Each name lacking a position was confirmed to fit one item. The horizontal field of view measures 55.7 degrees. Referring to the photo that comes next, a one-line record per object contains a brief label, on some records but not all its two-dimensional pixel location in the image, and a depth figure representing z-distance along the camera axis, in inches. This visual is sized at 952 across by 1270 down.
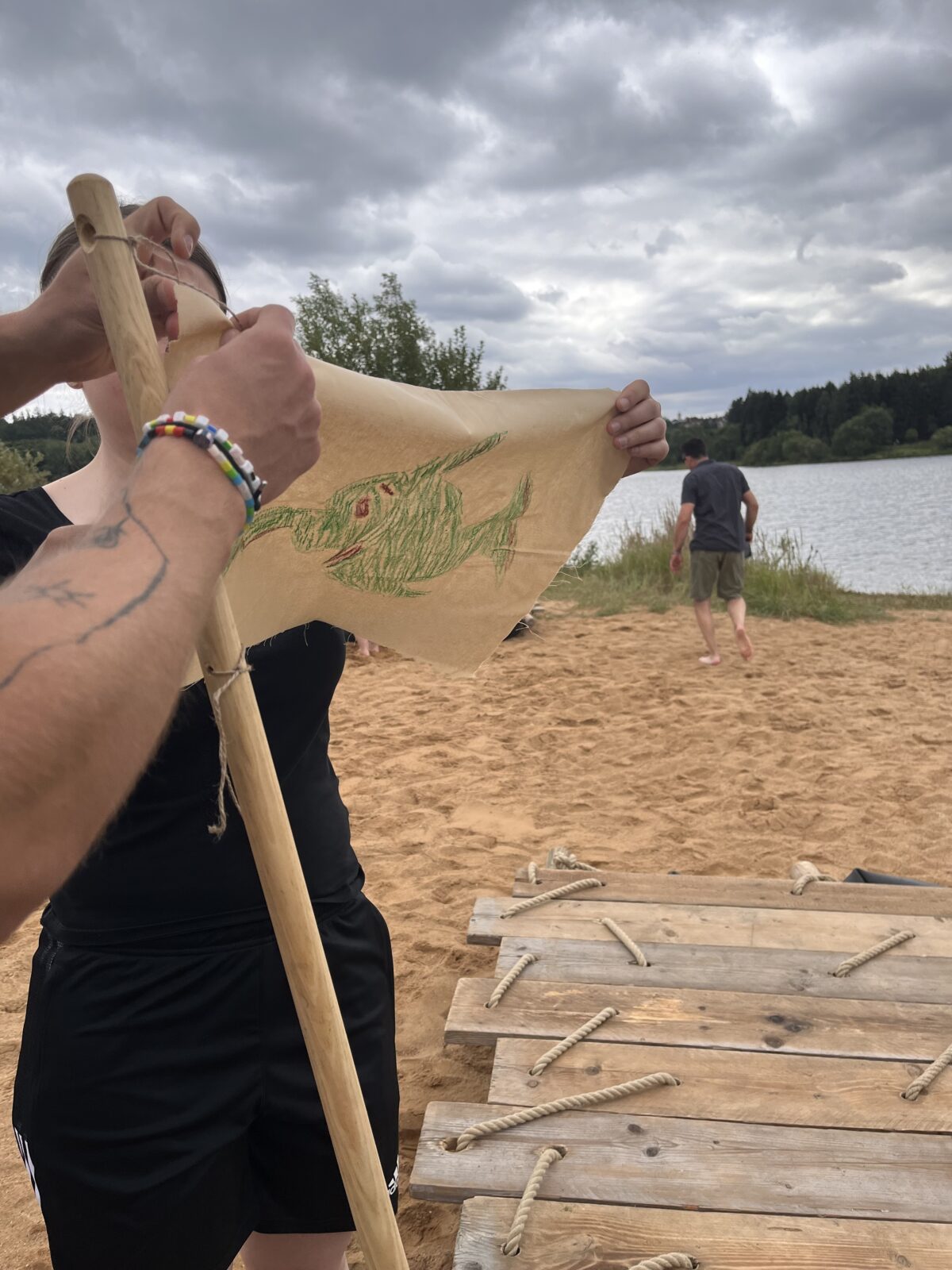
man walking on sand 318.0
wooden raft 67.4
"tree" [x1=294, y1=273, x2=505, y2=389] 909.2
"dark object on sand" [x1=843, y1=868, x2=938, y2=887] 137.0
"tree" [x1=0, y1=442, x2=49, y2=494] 708.0
